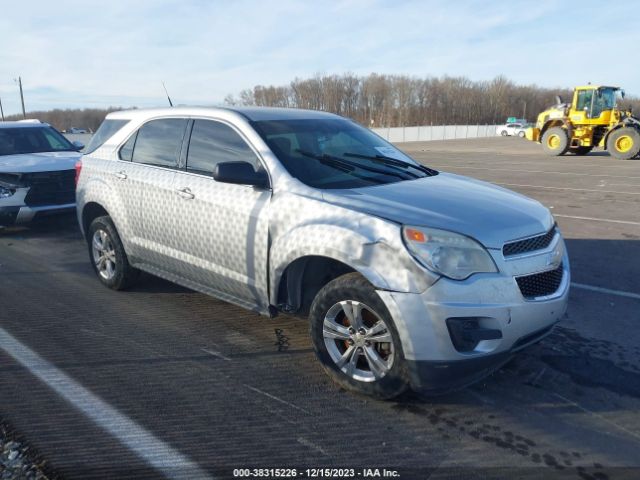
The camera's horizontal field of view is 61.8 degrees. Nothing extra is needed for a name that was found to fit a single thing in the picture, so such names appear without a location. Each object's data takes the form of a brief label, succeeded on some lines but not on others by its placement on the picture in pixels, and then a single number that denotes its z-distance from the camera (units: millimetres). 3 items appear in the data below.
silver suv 3008
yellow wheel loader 21047
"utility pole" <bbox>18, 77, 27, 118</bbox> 54766
